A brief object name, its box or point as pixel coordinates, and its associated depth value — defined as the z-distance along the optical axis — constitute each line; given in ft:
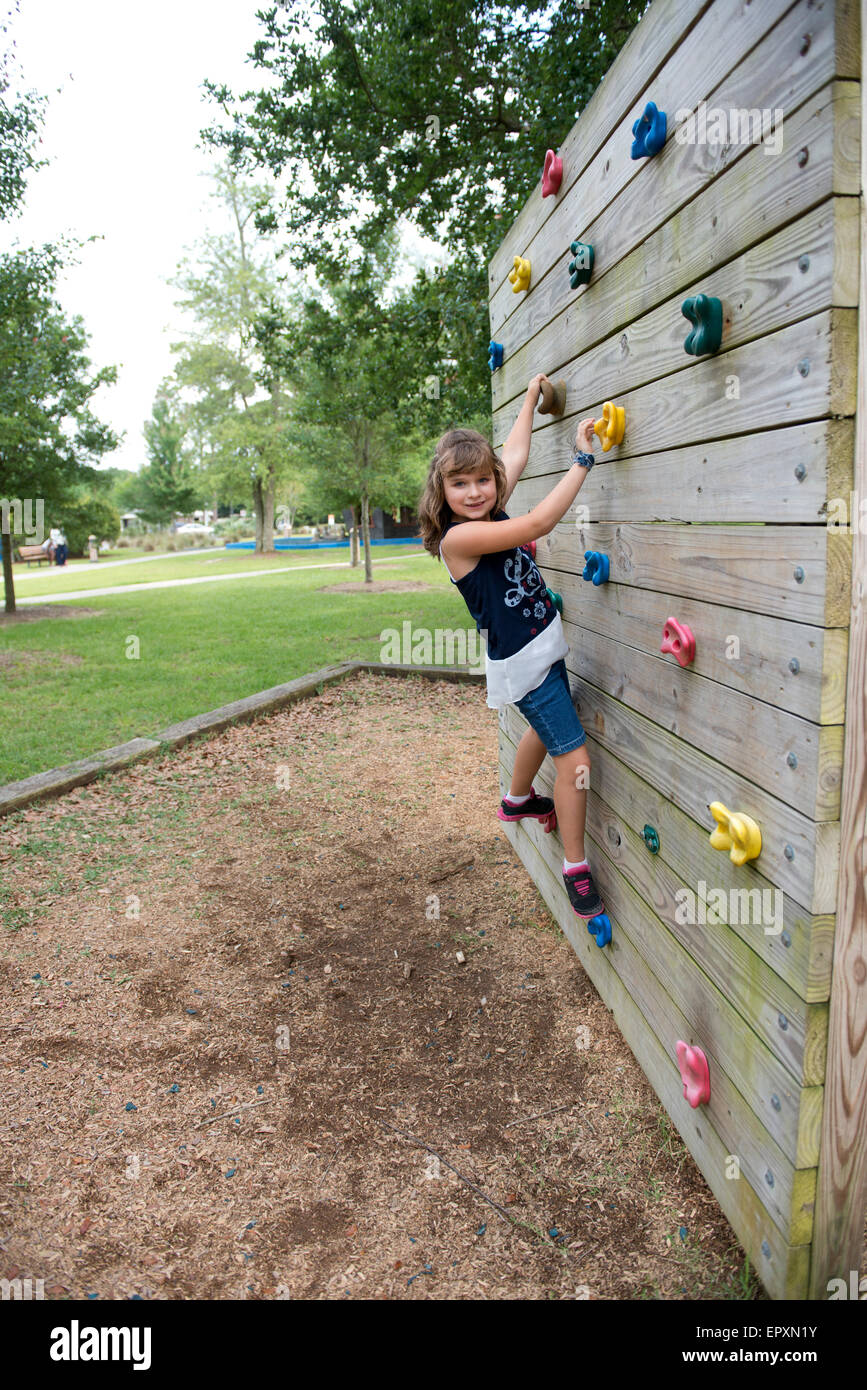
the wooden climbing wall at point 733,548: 4.74
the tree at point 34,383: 33.27
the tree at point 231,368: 105.19
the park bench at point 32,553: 107.55
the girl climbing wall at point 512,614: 9.16
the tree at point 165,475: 186.09
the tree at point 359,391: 34.91
